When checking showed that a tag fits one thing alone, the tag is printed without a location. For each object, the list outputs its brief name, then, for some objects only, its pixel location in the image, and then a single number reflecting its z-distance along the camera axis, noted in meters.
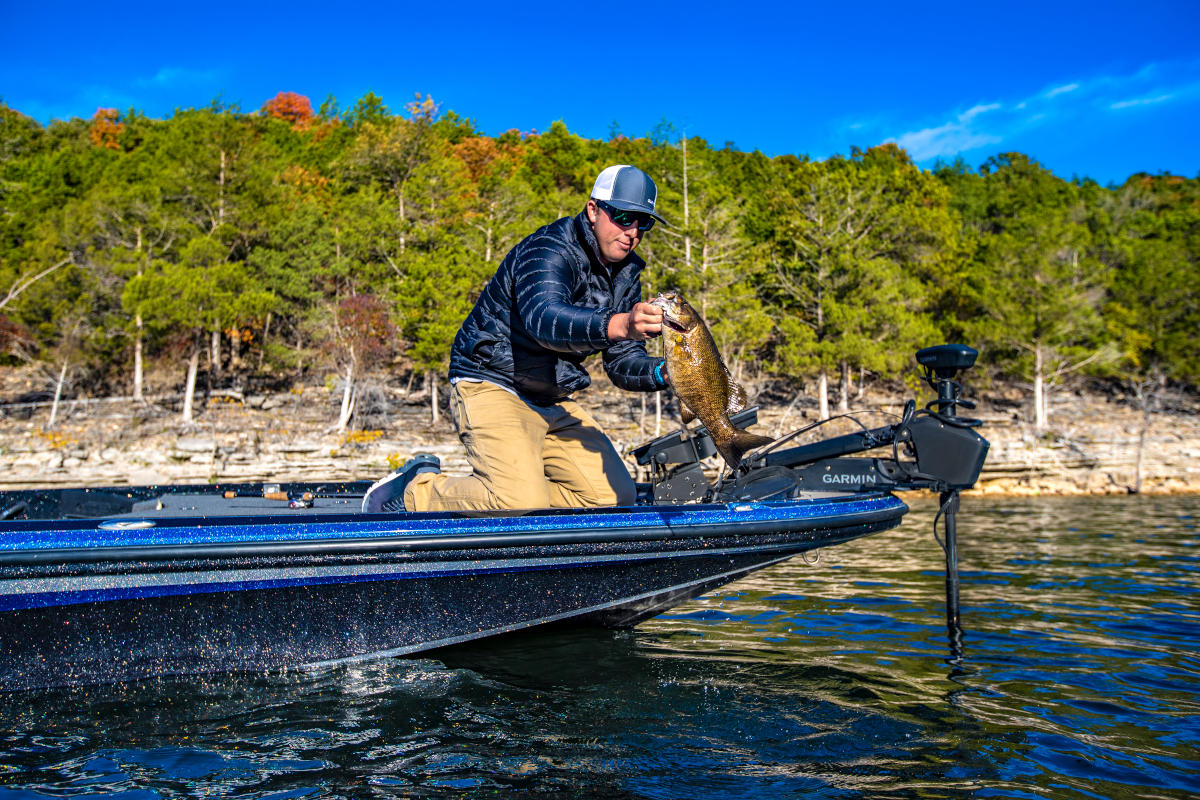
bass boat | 4.00
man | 4.48
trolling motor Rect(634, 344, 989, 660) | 5.41
